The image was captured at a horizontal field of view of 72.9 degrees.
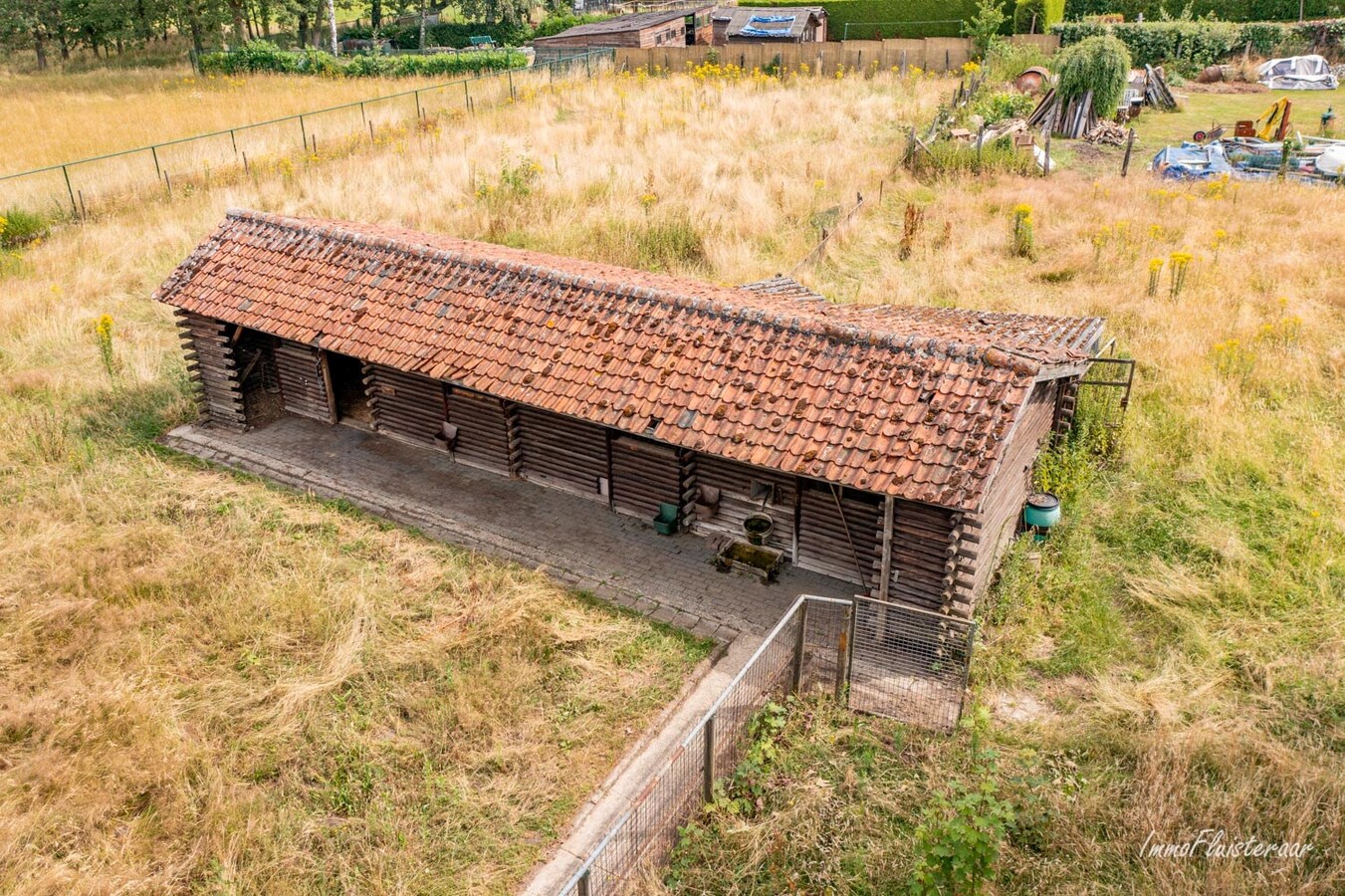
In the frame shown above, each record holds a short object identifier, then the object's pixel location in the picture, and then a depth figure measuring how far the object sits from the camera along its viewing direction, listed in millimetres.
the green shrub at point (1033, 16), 44625
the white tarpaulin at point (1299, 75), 37750
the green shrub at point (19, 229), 23469
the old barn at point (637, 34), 46219
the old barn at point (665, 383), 9773
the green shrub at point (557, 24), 58156
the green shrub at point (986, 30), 39812
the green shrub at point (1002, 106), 30220
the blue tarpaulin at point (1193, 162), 25359
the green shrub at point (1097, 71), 30625
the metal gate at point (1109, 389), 13469
